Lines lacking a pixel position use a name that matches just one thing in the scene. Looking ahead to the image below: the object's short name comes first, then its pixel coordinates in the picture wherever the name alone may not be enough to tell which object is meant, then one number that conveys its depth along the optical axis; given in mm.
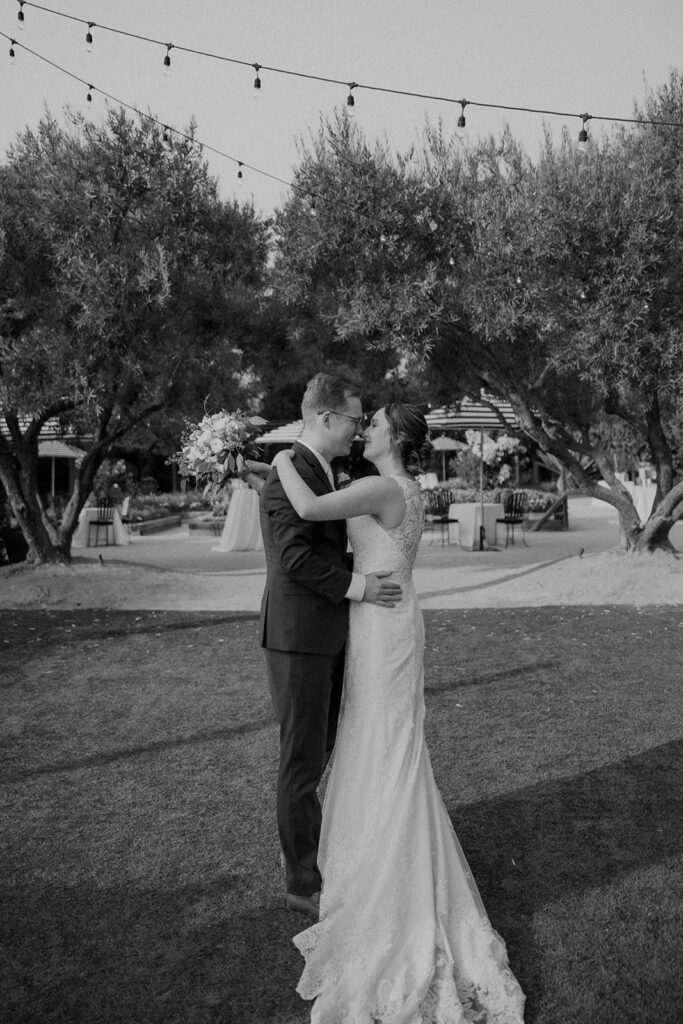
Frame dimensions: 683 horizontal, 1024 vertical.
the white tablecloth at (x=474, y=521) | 19781
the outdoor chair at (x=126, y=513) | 26078
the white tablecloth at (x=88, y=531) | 21672
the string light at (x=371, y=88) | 9336
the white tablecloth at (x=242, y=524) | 19672
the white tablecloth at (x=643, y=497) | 26548
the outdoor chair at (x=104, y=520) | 21266
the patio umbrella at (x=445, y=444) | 28484
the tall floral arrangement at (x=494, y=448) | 24531
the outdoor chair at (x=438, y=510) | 21875
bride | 2951
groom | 3555
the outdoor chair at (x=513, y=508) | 19906
